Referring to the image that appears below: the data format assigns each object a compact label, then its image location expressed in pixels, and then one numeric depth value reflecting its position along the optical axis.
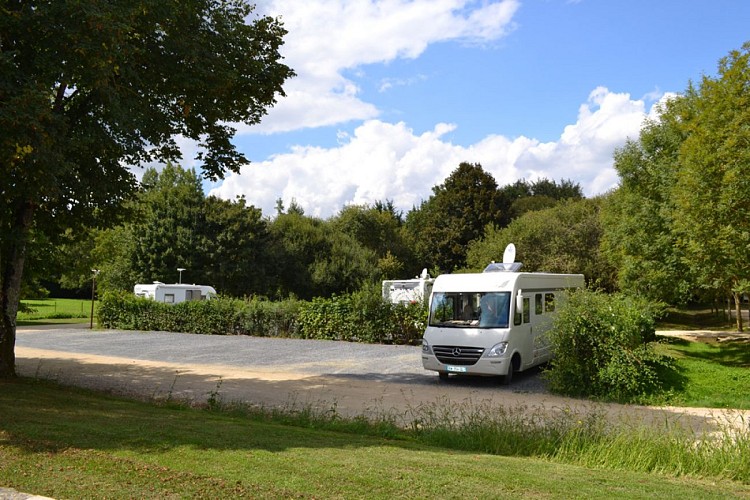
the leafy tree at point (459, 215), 49.50
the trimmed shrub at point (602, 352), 11.58
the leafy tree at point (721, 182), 14.62
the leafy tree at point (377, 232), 57.55
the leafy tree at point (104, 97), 9.07
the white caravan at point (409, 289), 24.56
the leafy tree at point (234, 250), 44.25
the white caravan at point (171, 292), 33.97
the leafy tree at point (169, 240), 43.44
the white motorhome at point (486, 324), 13.12
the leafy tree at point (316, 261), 49.56
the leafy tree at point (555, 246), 37.84
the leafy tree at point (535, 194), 57.32
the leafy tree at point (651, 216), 22.70
